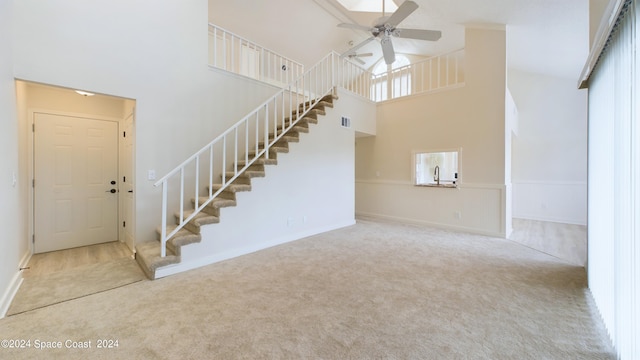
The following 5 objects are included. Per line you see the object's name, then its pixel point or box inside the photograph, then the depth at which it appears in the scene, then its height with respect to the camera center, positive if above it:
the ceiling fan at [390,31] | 3.35 +2.04
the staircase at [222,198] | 2.91 -0.30
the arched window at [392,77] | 6.57 +2.96
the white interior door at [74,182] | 3.62 -0.08
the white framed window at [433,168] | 5.76 +0.22
